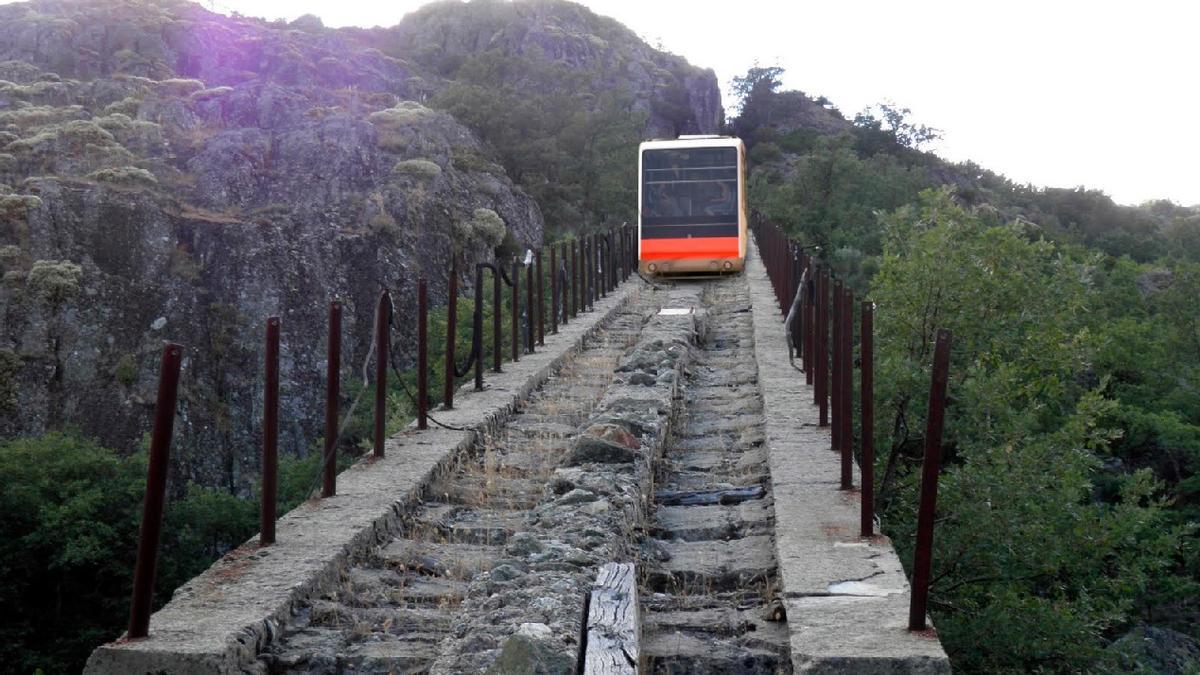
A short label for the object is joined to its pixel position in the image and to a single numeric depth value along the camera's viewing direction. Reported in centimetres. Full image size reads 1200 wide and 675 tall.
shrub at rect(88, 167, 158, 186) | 3145
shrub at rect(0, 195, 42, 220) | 2839
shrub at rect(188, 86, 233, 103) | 4134
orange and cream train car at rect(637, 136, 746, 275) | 2073
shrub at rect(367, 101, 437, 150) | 3716
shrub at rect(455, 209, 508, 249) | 3403
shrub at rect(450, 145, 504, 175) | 3850
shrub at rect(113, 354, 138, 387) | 2541
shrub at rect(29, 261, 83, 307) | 2614
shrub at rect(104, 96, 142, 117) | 4019
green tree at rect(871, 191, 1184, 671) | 1194
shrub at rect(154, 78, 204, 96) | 4334
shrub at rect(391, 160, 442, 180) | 3491
